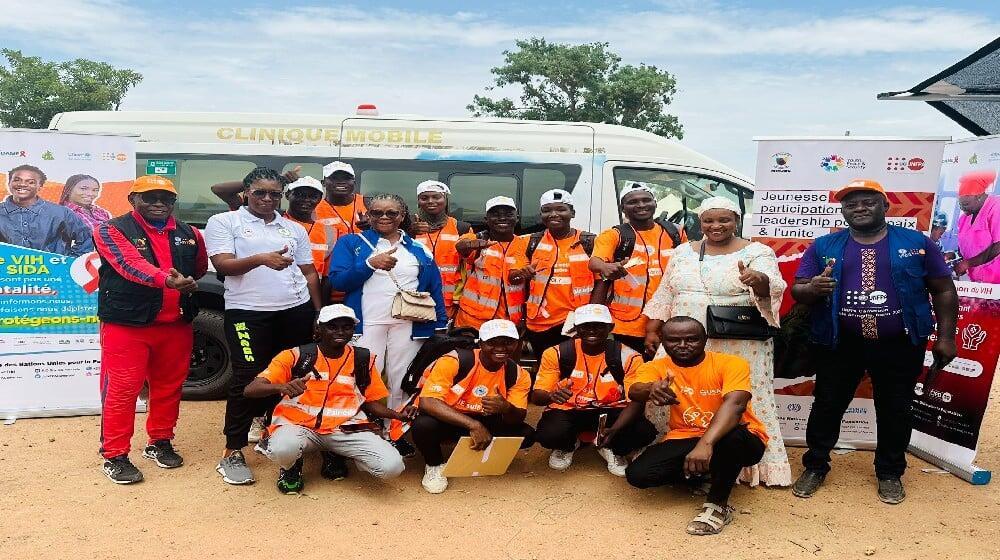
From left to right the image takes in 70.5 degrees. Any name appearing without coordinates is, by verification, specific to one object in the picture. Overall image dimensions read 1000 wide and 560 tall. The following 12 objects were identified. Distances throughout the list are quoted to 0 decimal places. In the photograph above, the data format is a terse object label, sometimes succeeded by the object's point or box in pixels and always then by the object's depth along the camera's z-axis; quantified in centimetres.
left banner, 484
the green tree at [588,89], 2073
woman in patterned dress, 376
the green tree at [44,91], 2289
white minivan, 572
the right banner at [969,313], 425
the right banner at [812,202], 441
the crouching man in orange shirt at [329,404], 368
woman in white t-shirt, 388
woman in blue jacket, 411
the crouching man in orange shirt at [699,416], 347
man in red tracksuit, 370
